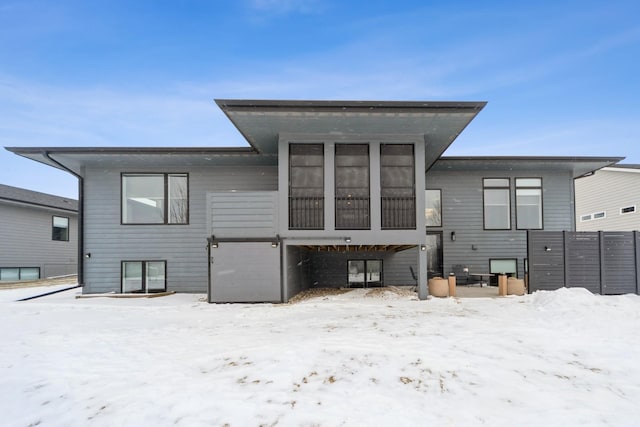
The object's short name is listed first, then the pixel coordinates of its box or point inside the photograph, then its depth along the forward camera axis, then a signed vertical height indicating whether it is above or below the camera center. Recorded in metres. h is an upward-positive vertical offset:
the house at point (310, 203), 8.70 +0.68
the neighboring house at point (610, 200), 16.05 +1.19
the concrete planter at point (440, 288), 9.43 -1.87
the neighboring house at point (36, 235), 15.73 -0.41
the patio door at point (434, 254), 12.47 -1.18
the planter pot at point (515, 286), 9.59 -1.88
